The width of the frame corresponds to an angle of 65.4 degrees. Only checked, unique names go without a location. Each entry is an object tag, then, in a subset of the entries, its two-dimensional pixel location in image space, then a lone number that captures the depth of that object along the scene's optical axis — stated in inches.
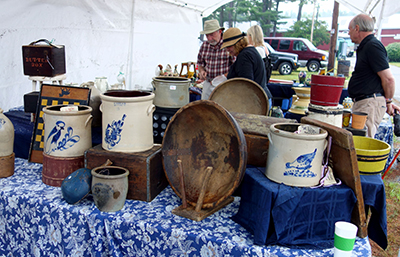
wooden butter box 96.4
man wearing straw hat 168.6
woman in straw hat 125.3
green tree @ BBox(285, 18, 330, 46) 1098.7
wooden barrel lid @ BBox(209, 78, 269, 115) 100.9
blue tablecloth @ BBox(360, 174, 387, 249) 60.2
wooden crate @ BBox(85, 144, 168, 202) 69.5
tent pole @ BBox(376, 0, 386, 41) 225.6
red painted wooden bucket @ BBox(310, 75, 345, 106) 77.2
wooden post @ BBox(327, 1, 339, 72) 460.2
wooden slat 56.3
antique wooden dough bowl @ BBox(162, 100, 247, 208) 64.2
